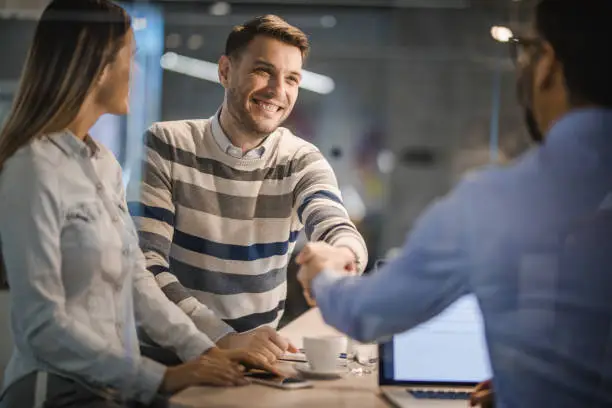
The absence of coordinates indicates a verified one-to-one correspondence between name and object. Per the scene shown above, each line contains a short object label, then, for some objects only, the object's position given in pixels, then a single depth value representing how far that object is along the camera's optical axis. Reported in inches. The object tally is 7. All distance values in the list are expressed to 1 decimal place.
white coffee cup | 73.1
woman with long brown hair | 64.7
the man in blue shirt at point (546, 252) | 51.8
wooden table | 65.2
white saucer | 72.7
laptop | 68.5
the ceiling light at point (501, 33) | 69.3
